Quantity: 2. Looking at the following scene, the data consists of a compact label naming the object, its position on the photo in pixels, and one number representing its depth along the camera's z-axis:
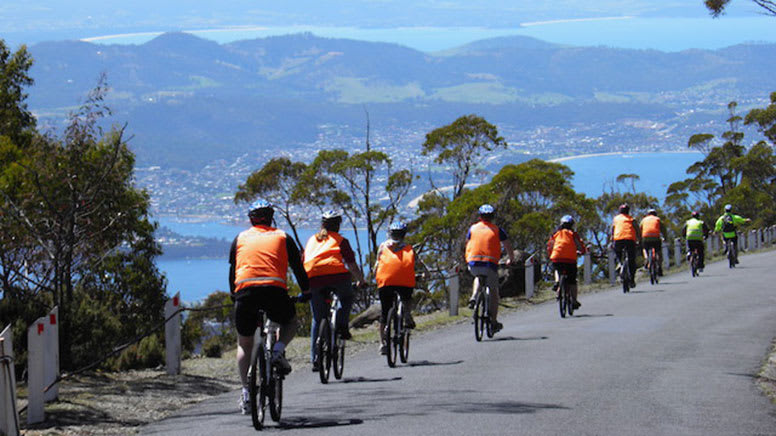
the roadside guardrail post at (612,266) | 30.50
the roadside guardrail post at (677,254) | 37.31
